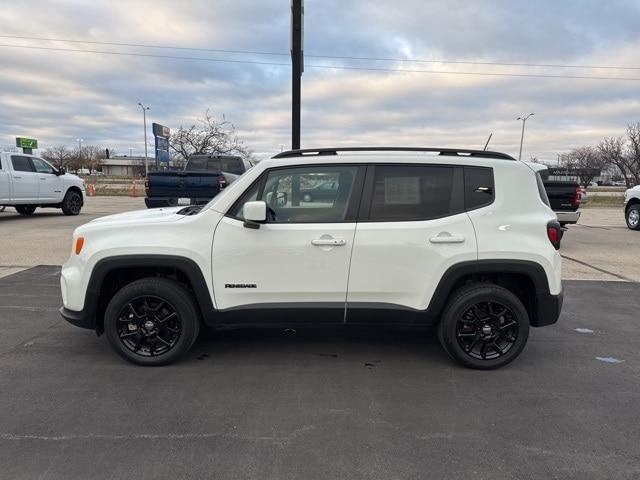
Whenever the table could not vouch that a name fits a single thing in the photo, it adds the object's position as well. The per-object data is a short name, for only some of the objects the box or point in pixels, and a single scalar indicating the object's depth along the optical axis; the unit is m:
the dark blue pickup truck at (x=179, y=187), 9.67
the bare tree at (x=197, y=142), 42.66
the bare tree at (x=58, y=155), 96.36
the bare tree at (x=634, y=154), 44.54
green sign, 67.61
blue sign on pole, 30.56
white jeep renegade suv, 3.85
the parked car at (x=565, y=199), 10.02
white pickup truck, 13.63
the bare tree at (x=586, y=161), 66.16
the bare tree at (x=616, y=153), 49.82
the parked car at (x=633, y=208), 14.05
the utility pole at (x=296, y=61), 8.84
